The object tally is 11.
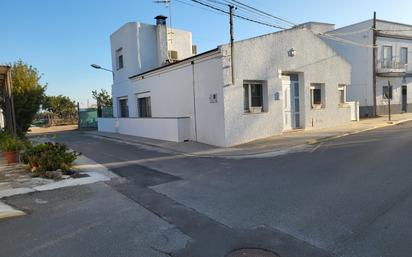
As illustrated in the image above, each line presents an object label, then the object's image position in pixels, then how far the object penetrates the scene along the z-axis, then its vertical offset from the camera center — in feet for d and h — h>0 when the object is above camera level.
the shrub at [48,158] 30.66 -4.21
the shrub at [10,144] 37.91 -3.18
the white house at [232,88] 45.29 +3.84
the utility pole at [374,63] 85.51 +11.07
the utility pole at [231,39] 43.96 +9.95
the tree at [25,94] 59.06 +4.72
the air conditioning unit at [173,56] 78.22 +14.42
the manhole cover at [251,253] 12.51 -5.91
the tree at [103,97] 131.28 +7.55
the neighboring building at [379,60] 90.79 +13.10
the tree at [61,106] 151.64 +4.95
